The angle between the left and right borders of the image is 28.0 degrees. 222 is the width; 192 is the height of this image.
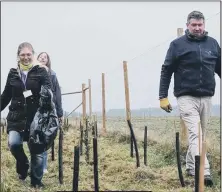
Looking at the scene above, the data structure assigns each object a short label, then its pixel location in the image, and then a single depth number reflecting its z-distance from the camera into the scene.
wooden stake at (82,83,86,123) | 11.88
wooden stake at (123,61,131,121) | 7.73
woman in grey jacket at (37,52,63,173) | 5.70
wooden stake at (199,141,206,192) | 3.23
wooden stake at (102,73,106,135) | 11.80
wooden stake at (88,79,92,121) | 12.90
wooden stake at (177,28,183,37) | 7.45
